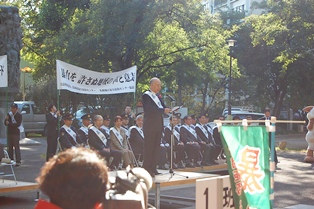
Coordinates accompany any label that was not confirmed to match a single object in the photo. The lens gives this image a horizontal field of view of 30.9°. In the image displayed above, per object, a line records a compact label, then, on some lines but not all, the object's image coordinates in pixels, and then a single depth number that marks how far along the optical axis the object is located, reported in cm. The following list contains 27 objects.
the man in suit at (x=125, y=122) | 1369
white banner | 1379
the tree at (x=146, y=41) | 2573
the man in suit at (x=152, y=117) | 987
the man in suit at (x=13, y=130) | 1528
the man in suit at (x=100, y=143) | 1279
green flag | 420
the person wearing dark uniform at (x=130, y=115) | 1519
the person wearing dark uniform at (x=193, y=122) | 1561
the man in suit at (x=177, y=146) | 1465
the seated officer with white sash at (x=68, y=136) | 1238
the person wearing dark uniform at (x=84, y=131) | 1319
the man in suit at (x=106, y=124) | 1334
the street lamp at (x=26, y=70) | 4697
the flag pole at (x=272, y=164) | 420
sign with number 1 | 499
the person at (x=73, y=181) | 258
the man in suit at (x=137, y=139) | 1377
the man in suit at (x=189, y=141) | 1496
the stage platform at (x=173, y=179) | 815
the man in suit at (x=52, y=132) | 1419
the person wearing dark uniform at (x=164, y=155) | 1362
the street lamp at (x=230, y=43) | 3210
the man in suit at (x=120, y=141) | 1293
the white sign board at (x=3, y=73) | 1556
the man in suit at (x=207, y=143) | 1549
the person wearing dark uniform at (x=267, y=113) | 1588
